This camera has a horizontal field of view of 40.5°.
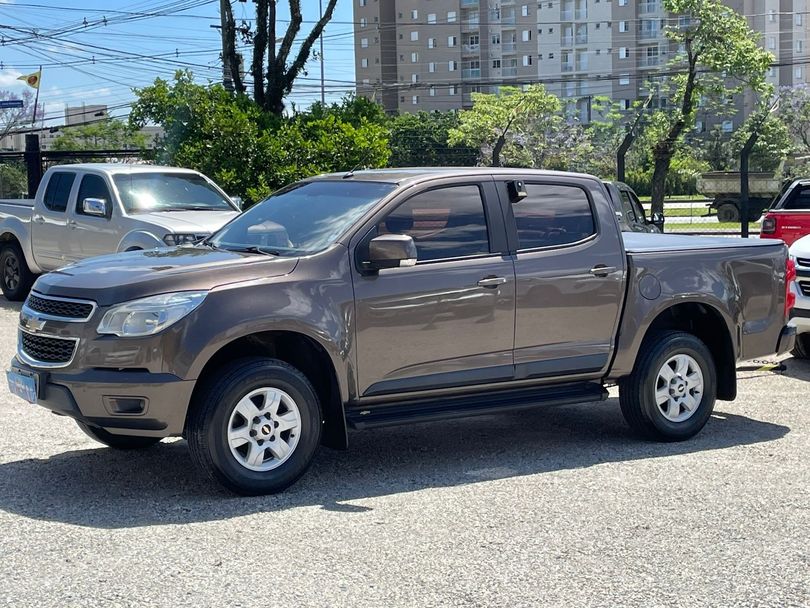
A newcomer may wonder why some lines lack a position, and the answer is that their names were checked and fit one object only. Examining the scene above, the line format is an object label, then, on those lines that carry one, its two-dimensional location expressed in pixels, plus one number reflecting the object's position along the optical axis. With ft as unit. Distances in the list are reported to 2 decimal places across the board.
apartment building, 312.50
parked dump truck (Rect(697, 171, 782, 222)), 128.98
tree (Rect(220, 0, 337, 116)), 63.67
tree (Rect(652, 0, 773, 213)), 99.30
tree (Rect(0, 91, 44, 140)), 220.84
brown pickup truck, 19.27
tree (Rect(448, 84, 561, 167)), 210.38
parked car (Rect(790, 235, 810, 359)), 34.17
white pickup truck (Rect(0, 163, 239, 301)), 43.01
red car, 49.73
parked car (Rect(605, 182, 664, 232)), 49.67
